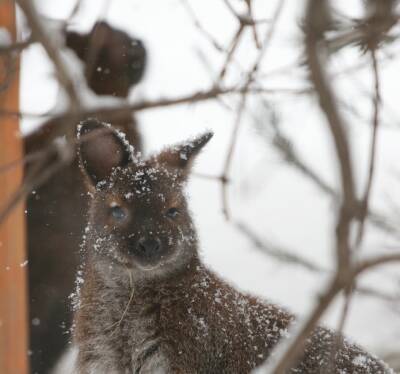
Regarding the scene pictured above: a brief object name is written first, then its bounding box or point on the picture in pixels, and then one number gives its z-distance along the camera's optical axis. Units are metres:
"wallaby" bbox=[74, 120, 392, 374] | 5.40
